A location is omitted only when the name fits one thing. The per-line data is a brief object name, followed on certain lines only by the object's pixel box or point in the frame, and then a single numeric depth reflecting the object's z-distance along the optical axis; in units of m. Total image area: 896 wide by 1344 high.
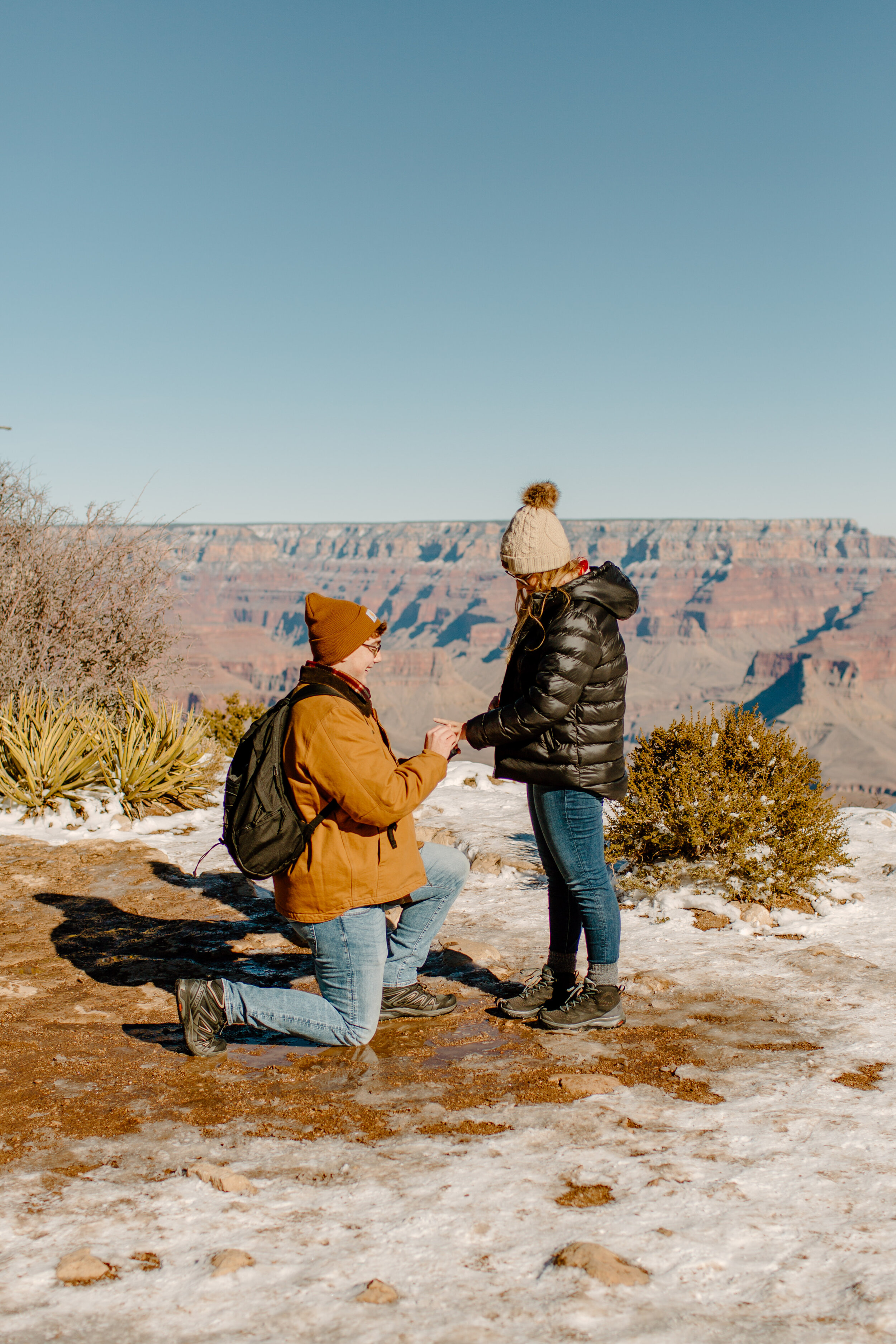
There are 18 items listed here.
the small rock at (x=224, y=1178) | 2.69
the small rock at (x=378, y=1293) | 2.19
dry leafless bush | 11.27
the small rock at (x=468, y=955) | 5.04
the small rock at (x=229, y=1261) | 2.30
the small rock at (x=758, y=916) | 5.57
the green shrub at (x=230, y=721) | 12.92
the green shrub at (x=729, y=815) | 5.90
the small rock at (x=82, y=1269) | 2.27
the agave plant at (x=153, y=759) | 8.60
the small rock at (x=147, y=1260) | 2.33
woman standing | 3.79
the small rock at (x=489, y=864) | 6.90
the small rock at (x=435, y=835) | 7.82
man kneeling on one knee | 3.32
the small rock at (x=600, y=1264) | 2.28
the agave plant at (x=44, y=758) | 8.27
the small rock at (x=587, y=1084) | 3.40
